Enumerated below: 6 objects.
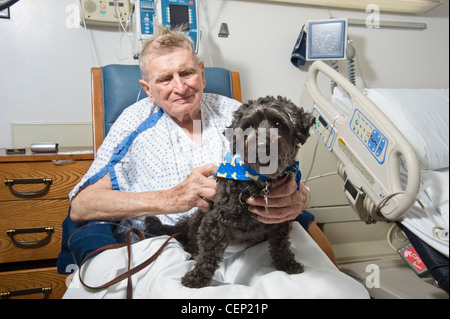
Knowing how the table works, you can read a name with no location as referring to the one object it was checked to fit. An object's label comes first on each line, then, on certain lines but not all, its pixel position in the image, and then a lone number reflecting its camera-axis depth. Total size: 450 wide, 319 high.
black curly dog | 0.63
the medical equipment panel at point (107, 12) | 1.34
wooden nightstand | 1.12
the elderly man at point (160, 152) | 0.84
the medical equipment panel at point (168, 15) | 1.17
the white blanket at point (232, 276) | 0.54
